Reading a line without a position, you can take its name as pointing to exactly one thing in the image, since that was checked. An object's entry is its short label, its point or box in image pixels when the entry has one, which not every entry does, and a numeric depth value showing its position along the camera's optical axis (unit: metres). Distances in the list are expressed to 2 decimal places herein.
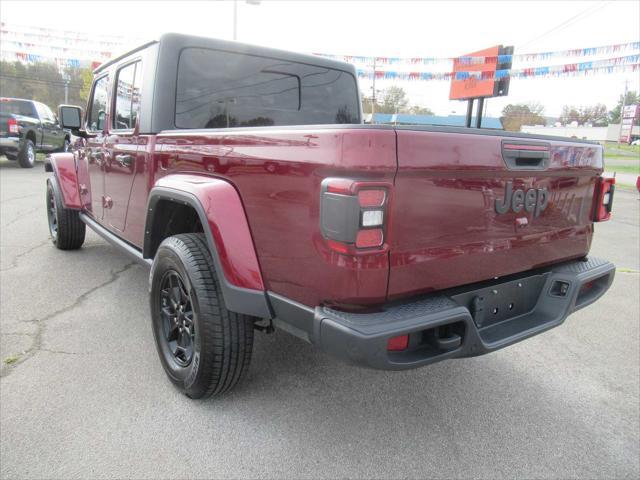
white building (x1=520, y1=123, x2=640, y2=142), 60.53
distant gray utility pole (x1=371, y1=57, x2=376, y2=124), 11.57
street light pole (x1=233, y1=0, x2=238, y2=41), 15.87
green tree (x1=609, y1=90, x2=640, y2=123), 73.85
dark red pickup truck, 1.75
